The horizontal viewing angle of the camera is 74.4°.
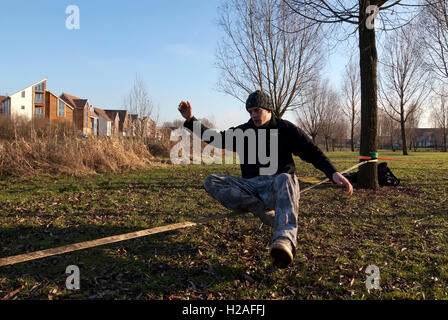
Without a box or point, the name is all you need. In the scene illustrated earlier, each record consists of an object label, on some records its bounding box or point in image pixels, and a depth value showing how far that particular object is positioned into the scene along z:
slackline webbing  2.24
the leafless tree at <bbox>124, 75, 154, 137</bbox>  17.11
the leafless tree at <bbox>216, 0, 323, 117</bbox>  15.35
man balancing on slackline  2.97
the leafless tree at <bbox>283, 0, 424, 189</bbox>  7.26
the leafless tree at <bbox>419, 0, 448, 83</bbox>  13.13
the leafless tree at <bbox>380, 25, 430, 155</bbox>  24.08
